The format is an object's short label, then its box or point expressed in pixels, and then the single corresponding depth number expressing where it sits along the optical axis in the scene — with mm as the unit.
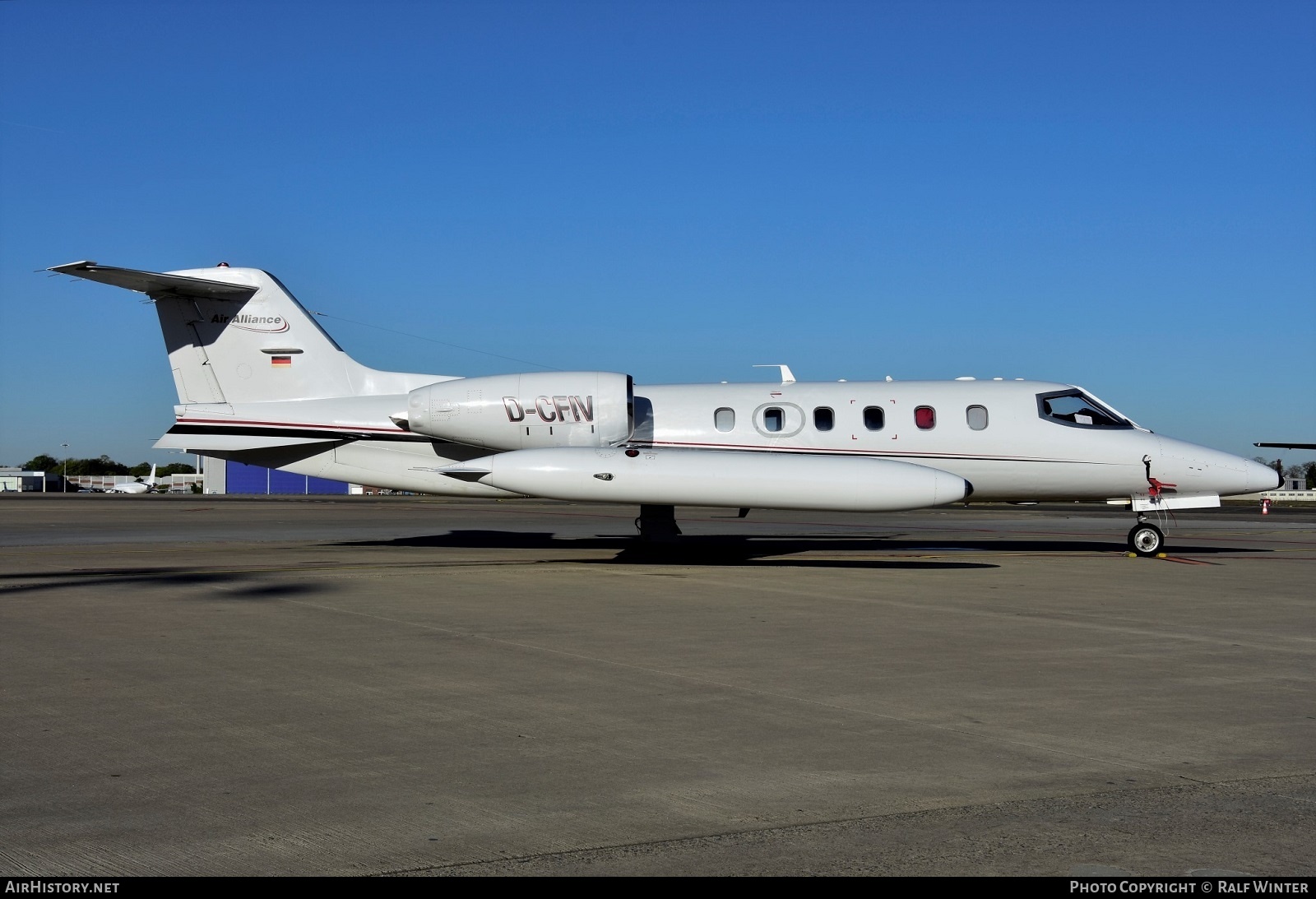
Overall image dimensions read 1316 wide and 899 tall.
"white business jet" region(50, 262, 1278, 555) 19484
